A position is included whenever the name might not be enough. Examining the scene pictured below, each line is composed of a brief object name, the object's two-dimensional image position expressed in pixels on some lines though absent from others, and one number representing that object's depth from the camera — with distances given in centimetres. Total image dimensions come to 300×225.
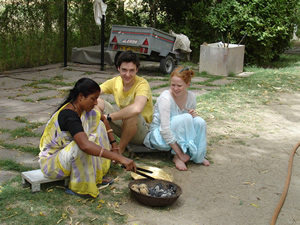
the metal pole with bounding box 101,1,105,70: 979
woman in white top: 401
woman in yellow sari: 298
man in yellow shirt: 398
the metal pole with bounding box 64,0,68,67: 984
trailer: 922
